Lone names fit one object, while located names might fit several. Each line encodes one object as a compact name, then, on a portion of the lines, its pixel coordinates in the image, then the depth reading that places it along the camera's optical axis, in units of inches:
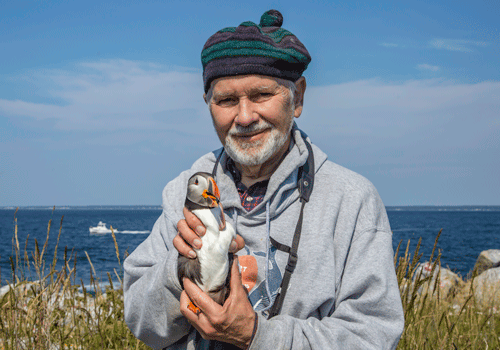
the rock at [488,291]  237.2
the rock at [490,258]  617.3
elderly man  76.9
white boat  2425.0
